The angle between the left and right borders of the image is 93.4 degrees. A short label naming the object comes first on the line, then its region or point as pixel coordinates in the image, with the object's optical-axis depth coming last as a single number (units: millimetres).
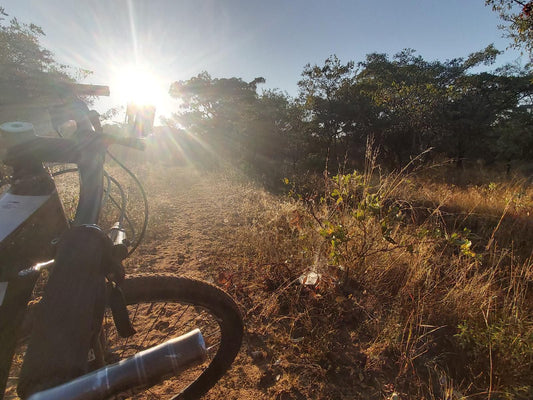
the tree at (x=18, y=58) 7125
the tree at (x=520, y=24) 6554
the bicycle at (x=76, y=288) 710
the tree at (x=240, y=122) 20922
